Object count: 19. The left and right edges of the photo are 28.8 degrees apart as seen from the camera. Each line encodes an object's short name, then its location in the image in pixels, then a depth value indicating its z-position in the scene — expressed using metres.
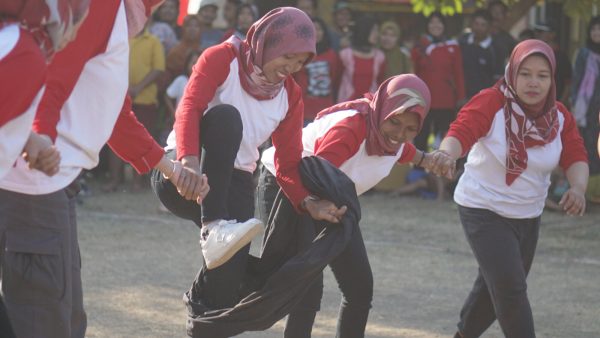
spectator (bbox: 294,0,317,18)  14.25
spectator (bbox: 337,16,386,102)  13.39
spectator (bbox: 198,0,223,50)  13.80
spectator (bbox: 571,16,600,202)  12.91
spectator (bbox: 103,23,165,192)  13.30
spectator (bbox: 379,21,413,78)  13.81
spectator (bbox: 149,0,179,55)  14.46
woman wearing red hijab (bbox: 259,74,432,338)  5.41
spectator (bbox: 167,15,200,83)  13.34
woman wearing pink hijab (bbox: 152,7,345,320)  4.96
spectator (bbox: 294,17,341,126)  13.25
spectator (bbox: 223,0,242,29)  14.52
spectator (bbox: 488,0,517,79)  13.76
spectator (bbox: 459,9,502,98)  13.70
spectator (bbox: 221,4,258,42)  13.34
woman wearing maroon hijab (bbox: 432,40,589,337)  5.77
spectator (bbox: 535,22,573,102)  13.73
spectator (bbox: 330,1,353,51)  14.47
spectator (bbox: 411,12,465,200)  13.62
